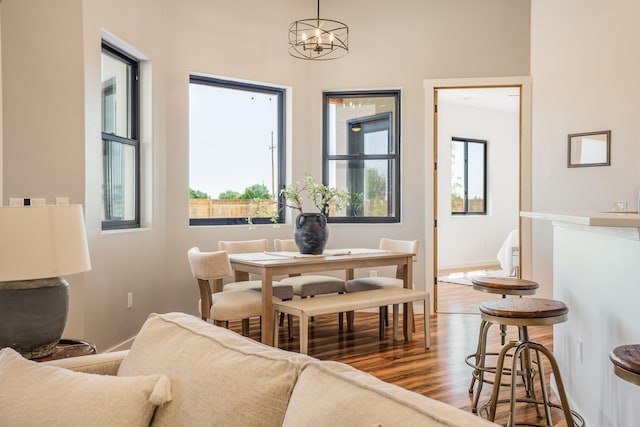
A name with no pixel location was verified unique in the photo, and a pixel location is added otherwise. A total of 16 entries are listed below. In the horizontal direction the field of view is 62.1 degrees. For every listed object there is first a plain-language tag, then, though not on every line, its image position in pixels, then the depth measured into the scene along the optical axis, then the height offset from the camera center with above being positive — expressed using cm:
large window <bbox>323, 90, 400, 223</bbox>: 593 +57
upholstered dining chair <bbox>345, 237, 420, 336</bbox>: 473 -71
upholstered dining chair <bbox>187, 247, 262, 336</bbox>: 368 -69
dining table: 380 -47
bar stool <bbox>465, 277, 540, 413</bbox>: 303 -50
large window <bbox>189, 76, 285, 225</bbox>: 532 +56
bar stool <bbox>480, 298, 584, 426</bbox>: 227 -50
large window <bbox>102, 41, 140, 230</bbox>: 402 +50
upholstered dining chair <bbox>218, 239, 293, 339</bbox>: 442 -69
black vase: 436 -25
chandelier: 565 +179
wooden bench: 374 -75
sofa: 100 -43
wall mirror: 419 +44
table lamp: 181 -23
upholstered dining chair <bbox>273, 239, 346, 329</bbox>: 464 -72
